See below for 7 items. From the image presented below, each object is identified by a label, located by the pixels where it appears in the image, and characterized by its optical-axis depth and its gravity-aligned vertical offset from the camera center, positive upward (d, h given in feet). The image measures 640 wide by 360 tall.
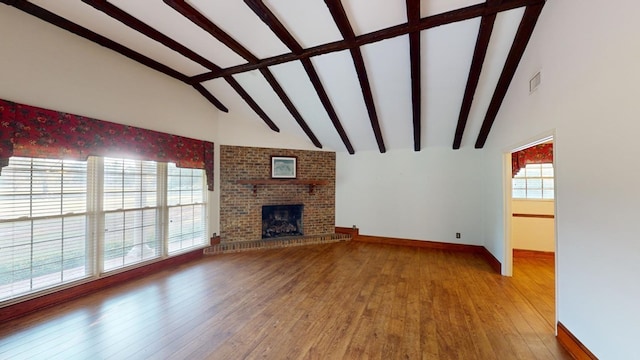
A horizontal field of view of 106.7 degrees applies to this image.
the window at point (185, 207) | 14.61 -1.67
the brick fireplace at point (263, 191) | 17.87 -0.78
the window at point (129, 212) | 11.62 -1.60
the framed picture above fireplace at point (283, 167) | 19.34 +1.23
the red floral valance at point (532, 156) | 14.96 +1.63
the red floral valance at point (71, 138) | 8.33 +1.91
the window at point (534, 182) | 15.60 -0.01
